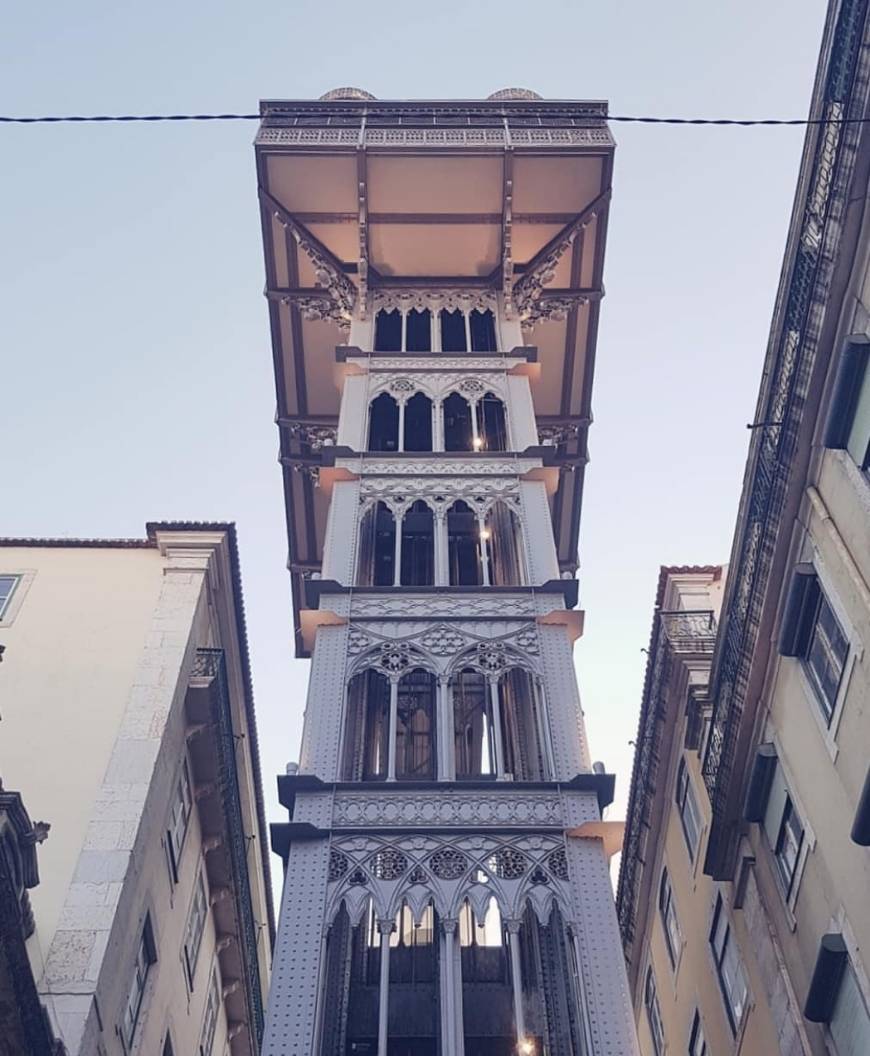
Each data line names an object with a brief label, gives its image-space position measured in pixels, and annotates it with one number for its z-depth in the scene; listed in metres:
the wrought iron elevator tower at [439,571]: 16.19
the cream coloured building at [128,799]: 15.93
